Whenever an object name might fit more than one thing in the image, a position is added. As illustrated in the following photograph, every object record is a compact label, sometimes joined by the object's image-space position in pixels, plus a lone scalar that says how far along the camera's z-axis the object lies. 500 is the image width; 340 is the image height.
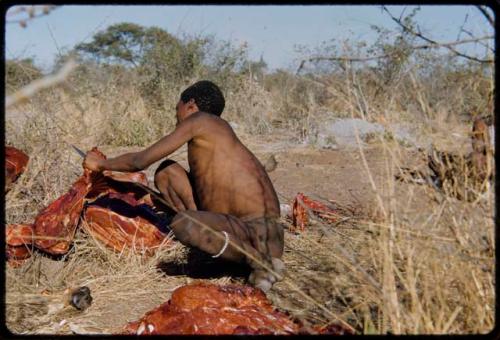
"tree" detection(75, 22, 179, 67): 24.88
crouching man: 3.50
